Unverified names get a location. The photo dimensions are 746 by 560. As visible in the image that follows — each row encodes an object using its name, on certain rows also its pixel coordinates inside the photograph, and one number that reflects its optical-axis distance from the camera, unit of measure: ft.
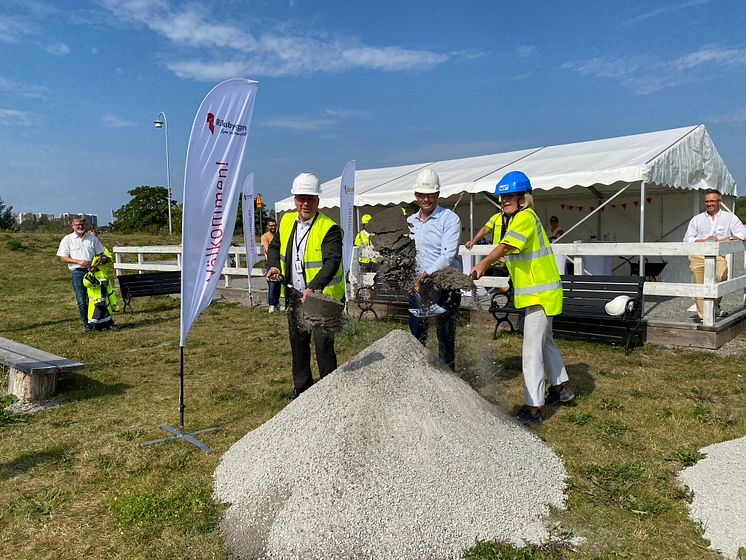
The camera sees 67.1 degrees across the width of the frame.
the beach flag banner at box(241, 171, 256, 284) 37.19
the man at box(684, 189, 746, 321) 25.21
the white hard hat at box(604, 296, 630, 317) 21.48
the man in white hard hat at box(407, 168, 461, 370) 15.49
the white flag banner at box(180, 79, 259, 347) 13.73
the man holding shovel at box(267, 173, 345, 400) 14.06
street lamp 100.27
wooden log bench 16.74
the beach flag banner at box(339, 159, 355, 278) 34.22
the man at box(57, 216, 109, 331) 28.17
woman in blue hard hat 13.24
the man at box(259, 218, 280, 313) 35.17
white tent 30.50
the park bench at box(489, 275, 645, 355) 21.99
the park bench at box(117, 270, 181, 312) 36.68
